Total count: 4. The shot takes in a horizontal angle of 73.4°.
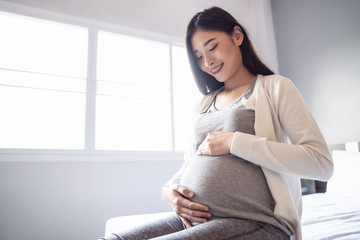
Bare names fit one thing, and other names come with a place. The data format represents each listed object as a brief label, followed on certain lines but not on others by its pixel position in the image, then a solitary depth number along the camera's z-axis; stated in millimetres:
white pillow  1707
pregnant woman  646
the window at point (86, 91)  2068
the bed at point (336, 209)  994
